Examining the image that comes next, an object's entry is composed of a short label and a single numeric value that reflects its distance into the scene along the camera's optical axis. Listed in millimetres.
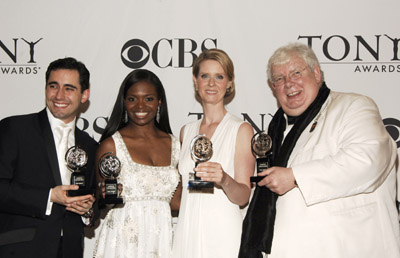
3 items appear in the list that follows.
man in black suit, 2984
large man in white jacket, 2574
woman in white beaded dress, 3312
